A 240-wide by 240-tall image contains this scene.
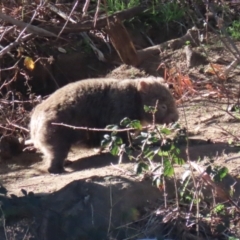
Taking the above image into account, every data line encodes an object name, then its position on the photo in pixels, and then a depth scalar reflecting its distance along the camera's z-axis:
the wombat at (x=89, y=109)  15.17
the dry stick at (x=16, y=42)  15.65
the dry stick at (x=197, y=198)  10.66
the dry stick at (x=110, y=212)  11.32
